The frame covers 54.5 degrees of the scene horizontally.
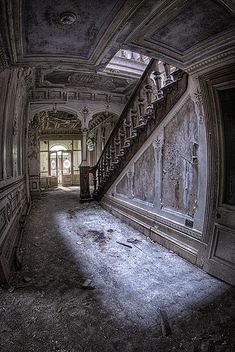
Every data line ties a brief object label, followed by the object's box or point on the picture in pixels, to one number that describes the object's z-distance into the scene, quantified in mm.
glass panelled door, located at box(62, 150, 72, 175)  18625
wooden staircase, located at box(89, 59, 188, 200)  4164
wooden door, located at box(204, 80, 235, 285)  3016
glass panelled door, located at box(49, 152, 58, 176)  18422
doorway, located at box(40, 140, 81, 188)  18156
